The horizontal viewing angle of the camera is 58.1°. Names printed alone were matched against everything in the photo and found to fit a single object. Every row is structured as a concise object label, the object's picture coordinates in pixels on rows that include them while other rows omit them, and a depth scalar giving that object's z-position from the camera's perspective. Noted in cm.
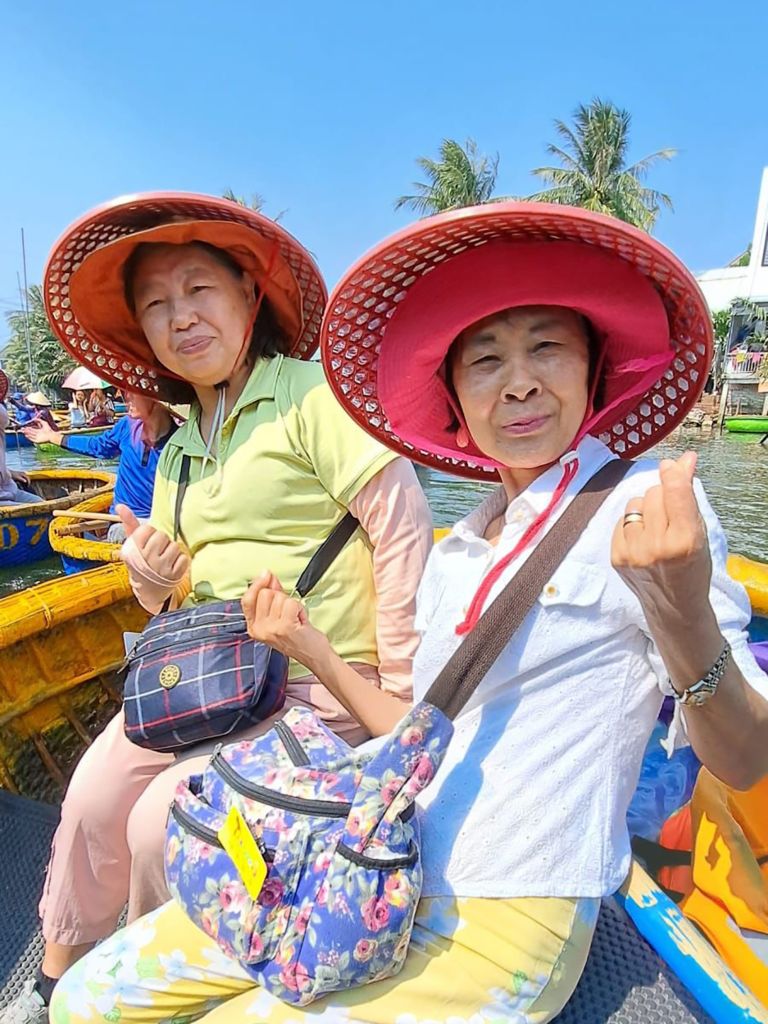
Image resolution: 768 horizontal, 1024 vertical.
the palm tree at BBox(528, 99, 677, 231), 2658
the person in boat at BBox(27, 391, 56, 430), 1431
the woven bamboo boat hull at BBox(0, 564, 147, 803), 209
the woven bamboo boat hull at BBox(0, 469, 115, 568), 634
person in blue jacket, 255
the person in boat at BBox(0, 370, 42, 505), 683
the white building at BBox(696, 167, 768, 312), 2475
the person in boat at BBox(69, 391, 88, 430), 1694
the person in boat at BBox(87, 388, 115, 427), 1484
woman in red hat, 89
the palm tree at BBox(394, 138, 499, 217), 2602
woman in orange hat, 142
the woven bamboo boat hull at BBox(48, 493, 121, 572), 425
